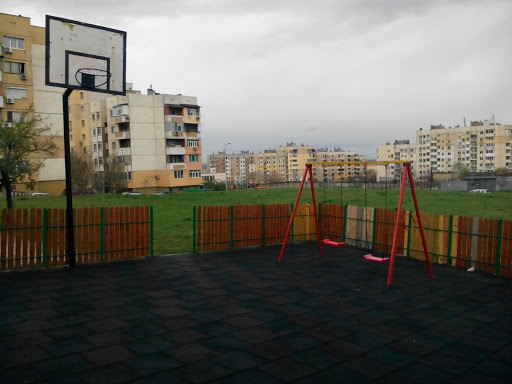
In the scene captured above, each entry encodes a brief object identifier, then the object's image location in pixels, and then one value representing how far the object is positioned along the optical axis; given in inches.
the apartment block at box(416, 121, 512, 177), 5585.6
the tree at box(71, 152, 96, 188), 2498.8
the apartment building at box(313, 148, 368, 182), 7672.2
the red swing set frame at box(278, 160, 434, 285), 456.4
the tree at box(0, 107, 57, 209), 1135.6
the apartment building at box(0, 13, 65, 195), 2135.8
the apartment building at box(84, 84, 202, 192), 2989.7
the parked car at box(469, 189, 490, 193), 2731.8
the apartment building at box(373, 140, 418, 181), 6599.4
